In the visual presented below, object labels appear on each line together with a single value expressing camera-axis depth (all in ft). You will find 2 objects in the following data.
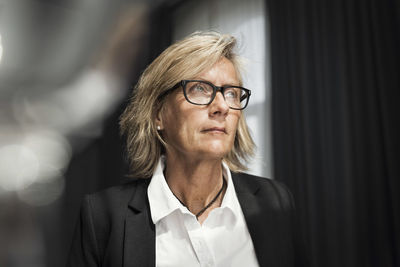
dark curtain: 4.86
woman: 3.79
